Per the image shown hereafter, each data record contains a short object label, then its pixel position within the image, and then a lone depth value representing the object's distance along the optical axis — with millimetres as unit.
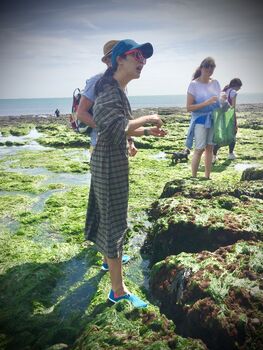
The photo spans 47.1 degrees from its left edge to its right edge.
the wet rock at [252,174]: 7184
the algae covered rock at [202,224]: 4262
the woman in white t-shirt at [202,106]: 6590
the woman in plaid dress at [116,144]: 2982
